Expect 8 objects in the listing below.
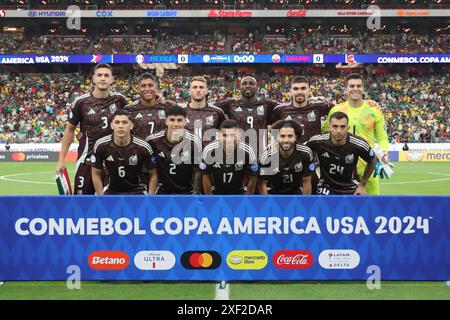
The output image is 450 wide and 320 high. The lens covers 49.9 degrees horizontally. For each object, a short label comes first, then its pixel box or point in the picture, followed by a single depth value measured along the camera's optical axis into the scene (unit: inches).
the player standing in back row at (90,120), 282.0
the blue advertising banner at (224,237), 203.8
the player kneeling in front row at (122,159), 251.4
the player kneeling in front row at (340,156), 253.6
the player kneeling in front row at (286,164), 248.8
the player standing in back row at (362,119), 285.0
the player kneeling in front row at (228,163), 248.4
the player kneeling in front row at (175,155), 260.2
